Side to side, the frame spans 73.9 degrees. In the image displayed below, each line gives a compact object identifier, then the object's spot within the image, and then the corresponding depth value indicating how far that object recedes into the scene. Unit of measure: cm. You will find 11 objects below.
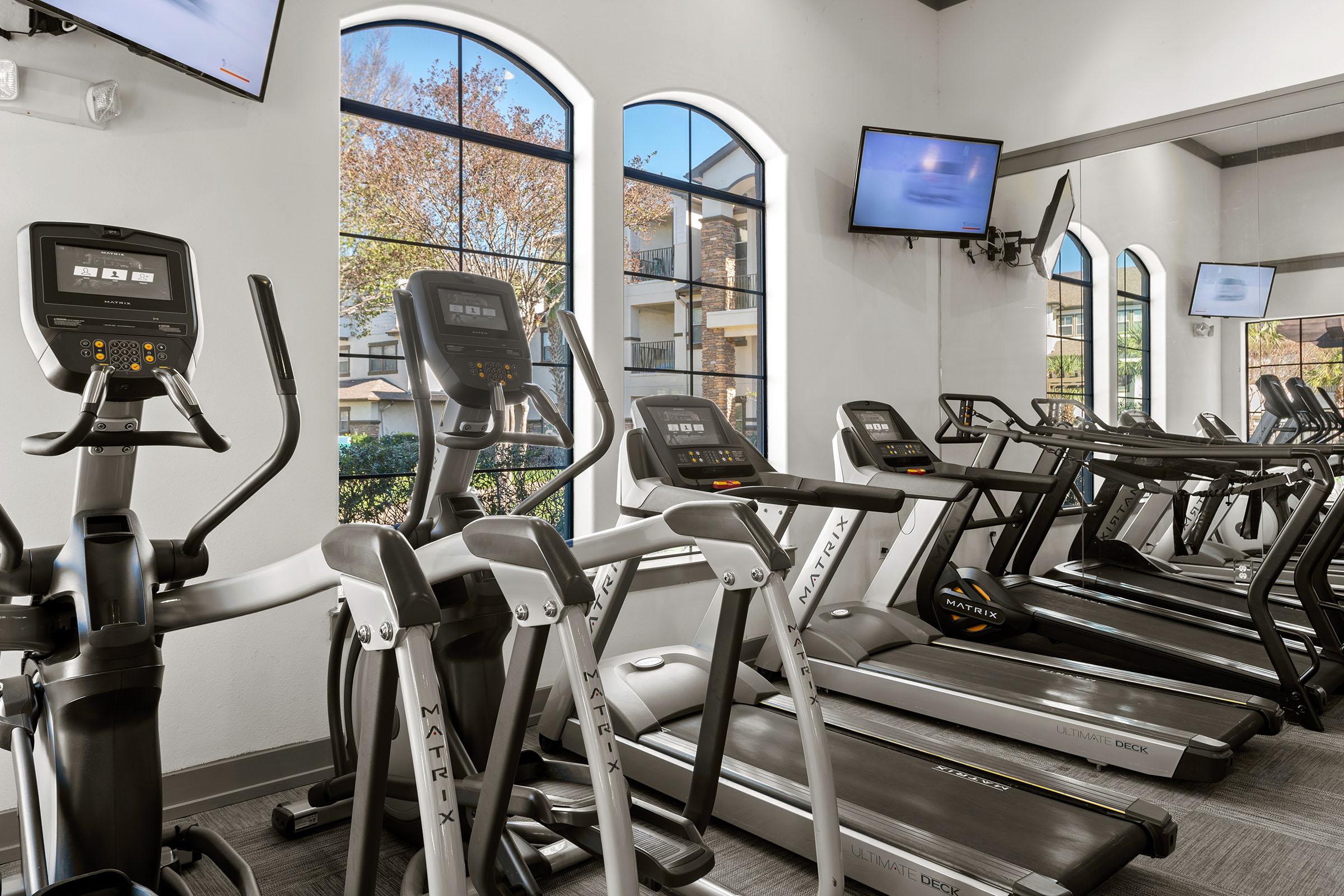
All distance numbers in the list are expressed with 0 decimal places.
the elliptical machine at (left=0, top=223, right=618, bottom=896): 172
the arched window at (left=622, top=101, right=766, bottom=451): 458
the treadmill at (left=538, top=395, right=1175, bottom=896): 220
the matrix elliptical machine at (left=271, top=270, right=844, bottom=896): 193
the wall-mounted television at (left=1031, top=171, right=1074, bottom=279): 529
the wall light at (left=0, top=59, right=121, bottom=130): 249
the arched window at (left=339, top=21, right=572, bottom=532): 361
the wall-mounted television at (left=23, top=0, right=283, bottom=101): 240
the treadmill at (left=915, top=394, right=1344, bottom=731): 371
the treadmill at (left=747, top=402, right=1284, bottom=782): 312
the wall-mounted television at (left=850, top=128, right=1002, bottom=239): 501
